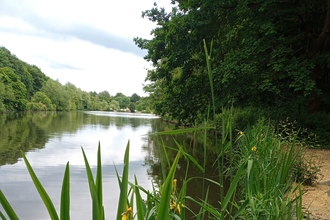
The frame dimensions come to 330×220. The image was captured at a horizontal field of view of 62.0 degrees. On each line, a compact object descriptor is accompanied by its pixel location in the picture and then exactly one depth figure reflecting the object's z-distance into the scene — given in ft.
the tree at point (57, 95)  192.34
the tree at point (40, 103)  165.17
